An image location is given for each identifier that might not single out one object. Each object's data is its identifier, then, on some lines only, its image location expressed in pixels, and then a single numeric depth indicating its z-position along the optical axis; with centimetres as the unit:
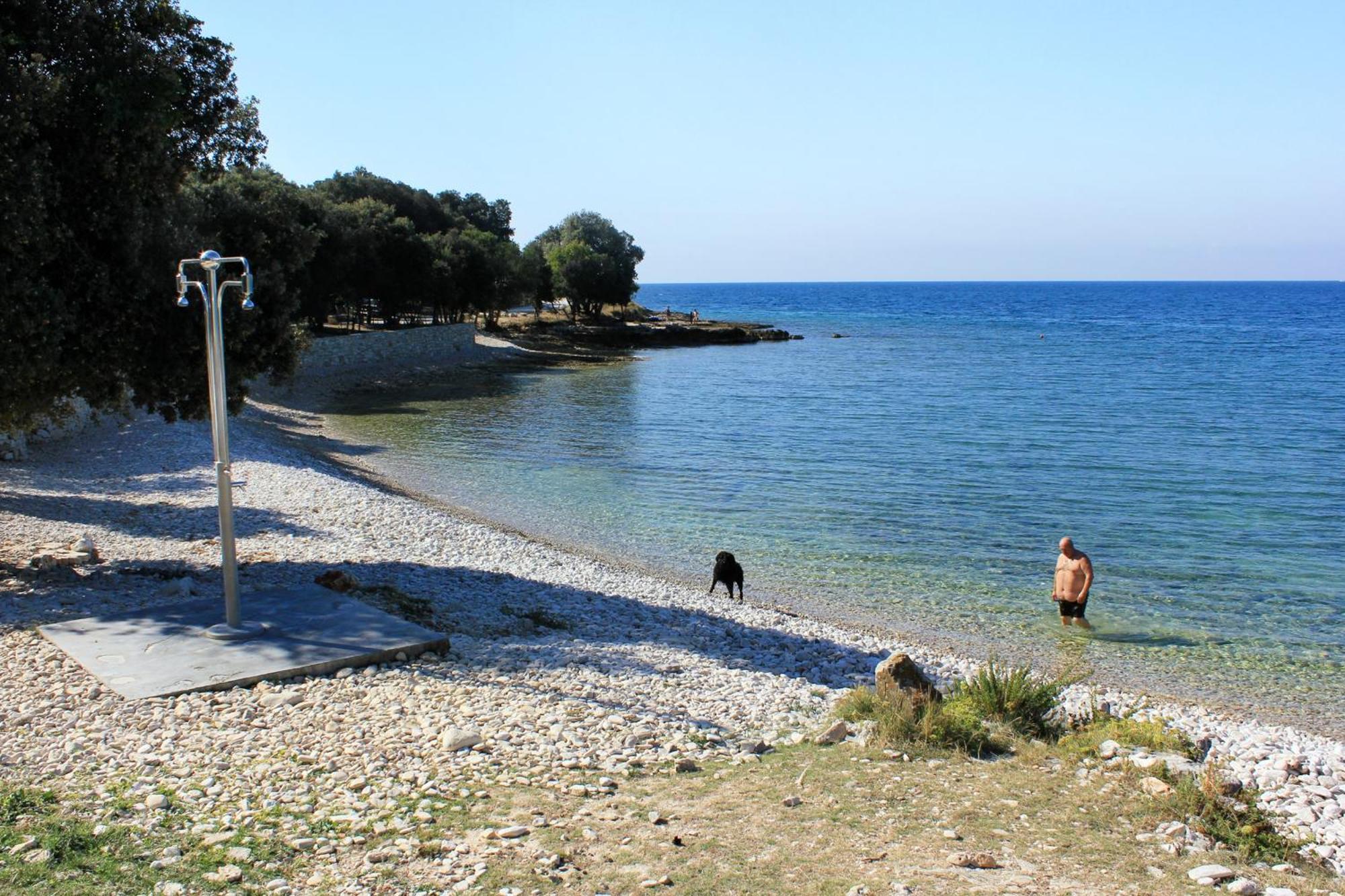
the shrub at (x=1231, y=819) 668
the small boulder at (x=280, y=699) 902
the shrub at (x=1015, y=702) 955
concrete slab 948
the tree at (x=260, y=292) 1290
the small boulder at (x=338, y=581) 1305
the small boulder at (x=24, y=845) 615
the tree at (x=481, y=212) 9700
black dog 1752
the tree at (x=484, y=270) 6900
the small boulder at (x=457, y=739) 824
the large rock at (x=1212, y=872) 621
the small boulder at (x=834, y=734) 906
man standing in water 1653
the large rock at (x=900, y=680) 979
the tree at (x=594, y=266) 9412
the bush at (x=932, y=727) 884
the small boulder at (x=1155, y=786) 747
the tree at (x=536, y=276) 8144
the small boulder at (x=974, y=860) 634
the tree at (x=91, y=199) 1112
